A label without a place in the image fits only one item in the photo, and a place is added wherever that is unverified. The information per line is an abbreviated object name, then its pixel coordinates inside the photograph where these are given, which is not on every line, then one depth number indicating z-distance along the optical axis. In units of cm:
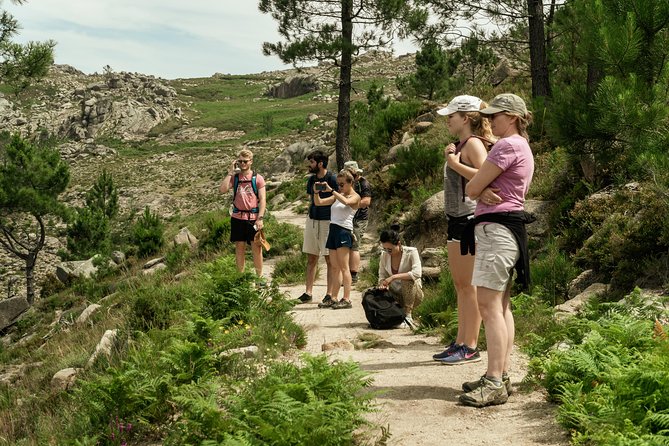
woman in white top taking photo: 838
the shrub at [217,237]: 1474
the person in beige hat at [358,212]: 912
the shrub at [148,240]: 2238
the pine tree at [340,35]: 1911
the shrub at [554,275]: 776
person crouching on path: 765
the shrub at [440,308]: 714
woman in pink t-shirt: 420
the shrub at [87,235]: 3466
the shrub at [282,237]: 1381
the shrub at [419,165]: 1458
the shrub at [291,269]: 1139
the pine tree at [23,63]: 1683
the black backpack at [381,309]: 758
